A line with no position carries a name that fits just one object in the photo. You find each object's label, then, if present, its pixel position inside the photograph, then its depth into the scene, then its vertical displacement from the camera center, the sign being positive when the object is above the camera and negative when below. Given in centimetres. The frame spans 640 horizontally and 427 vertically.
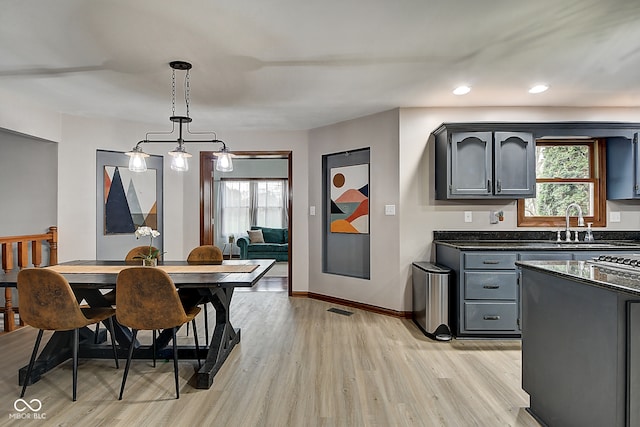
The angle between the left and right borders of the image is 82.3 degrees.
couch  841 -85
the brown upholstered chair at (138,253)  335 -37
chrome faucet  385 -5
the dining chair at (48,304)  227 -57
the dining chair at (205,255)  347 -39
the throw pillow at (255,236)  874 -54
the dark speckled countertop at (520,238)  377 -27
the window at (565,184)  408 +34
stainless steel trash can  344 -85
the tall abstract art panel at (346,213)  468 +1
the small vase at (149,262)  294 -39
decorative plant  291 -17
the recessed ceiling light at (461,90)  351 +121
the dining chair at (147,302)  228 -57
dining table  246 -69
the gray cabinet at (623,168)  373 +48
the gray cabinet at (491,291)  340 -72
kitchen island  146 -60
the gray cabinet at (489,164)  373 +51
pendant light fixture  279 +44
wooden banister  368 -43
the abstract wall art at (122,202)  473 +15
